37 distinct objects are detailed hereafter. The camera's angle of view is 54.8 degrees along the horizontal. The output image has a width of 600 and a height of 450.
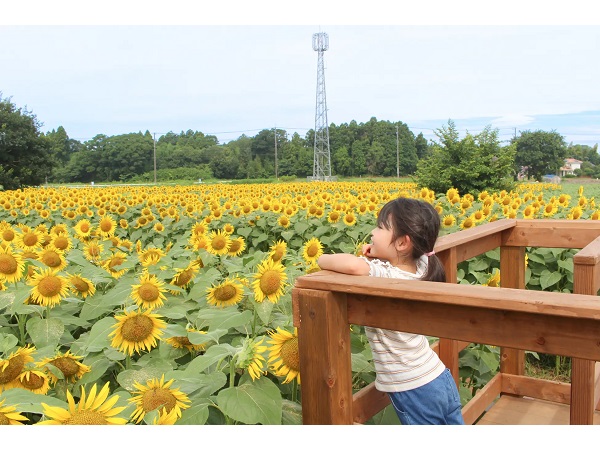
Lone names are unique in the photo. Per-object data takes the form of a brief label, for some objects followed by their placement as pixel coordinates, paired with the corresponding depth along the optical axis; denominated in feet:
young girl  5.82
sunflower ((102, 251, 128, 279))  8.22
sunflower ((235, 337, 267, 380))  4.90
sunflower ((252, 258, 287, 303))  6.36
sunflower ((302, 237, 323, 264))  9.02
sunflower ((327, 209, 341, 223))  18.63
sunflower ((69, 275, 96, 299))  7.37
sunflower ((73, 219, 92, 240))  13.53
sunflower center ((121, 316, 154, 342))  5.80
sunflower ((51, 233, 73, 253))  10.03
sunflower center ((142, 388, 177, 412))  4.69
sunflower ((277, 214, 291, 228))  19.61
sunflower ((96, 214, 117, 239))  14.96
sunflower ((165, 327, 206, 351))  6.14
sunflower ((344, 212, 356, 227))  18.44
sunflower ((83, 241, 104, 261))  9.56
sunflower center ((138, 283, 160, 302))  6.38
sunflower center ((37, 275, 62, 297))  6.80
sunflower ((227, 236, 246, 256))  10.12
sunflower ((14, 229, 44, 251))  10.81
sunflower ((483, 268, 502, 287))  8.34
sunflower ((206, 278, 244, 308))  6.77
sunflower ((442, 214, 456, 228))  15.88
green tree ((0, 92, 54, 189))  82.94
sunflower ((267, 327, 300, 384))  5.40
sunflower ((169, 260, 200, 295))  7.48
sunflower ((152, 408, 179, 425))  4.31
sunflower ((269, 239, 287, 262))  7.83
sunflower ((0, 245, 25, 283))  7.73
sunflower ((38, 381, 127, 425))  4.00
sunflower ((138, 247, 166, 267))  8.12
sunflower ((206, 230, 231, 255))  9.51
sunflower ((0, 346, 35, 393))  4.99
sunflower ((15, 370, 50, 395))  5.06
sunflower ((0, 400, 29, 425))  4.03
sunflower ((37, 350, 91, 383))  5.53
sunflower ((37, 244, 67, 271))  8.21
